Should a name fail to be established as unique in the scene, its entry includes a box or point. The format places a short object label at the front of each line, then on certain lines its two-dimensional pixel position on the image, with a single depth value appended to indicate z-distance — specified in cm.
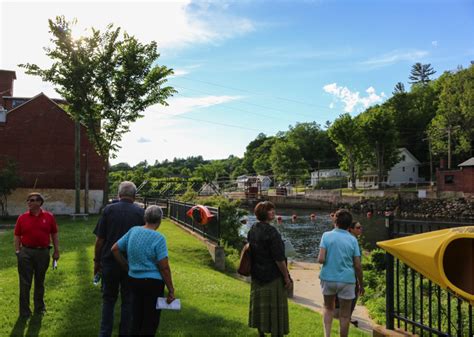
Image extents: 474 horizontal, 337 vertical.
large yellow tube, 409
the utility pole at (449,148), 5605
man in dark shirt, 503
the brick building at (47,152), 2936
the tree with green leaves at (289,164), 10256
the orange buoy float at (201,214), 1394
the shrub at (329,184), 8416
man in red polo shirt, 599
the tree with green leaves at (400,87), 13138
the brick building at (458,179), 4966
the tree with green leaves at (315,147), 11981
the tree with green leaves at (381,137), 6700
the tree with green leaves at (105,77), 1903
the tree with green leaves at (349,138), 6812
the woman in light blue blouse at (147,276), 434
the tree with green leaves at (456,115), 6072
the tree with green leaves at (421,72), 15075
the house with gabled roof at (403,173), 8175
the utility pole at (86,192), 2671
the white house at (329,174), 10329
